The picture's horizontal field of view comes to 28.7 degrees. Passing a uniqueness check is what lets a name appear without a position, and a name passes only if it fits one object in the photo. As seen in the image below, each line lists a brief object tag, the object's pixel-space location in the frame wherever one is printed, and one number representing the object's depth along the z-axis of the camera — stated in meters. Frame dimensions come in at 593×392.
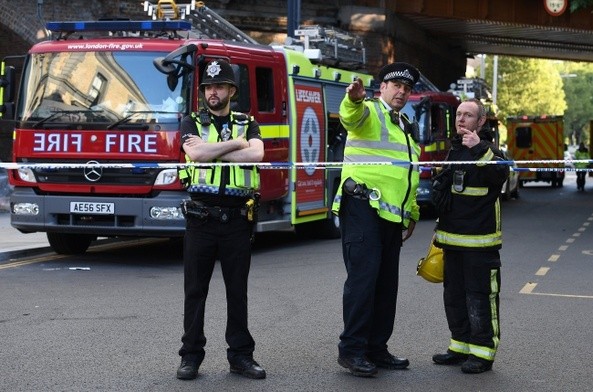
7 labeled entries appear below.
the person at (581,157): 41.25
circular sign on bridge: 31.44
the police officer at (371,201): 7.17
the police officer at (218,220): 7.06
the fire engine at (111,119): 12.83
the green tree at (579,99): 118.81
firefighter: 7.39
